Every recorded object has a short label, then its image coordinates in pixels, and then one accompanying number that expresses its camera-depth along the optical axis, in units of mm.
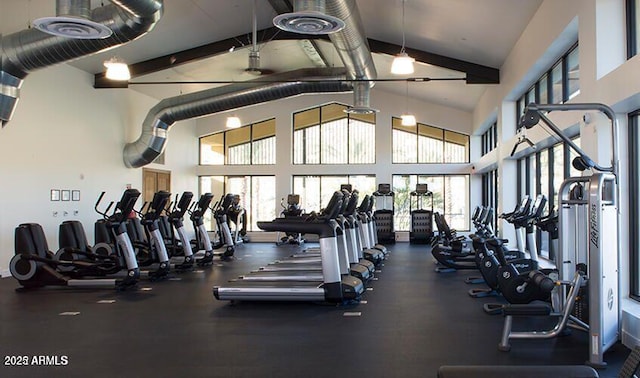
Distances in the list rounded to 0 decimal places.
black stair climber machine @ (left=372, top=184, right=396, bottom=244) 14383
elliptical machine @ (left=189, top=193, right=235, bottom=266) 9625
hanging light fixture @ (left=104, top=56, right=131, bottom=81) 7258
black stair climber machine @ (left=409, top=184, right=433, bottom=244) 14398
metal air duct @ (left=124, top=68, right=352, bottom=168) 10703
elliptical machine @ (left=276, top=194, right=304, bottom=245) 13305
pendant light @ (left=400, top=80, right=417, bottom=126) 11348
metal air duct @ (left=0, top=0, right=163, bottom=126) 6426
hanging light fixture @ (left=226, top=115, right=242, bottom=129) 11589
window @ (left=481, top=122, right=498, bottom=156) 12380
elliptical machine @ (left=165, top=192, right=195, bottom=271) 8742
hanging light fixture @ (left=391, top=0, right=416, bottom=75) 6984
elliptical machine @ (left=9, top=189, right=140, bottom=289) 7066
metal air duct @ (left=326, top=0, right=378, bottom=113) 6452
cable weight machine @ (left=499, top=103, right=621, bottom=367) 3734
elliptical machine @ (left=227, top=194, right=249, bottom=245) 13276
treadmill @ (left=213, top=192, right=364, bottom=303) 5715
